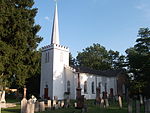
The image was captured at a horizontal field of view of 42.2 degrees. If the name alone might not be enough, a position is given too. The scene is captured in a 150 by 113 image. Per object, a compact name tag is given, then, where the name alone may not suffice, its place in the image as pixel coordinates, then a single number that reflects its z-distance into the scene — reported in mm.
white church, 35094
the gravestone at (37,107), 19506
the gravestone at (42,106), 19808
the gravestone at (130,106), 15109
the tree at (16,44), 22125
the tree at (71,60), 68325
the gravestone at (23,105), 16773
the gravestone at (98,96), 24375
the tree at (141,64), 28781
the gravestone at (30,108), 14300
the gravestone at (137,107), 14522
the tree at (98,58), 60719
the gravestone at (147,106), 14204
